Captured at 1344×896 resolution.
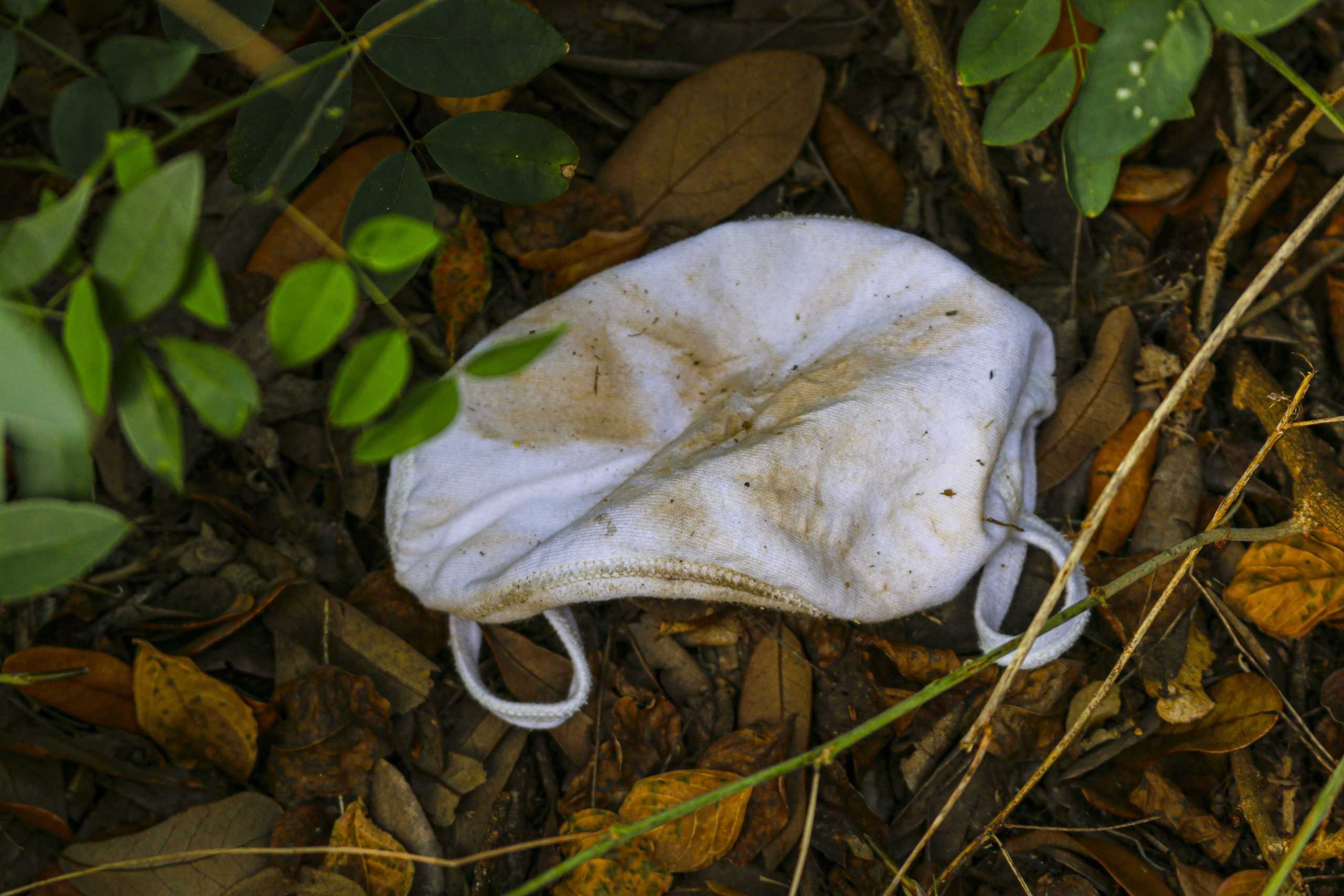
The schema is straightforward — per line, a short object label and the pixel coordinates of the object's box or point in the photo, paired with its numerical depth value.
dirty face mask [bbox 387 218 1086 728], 0.58
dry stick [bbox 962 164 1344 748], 0.53
